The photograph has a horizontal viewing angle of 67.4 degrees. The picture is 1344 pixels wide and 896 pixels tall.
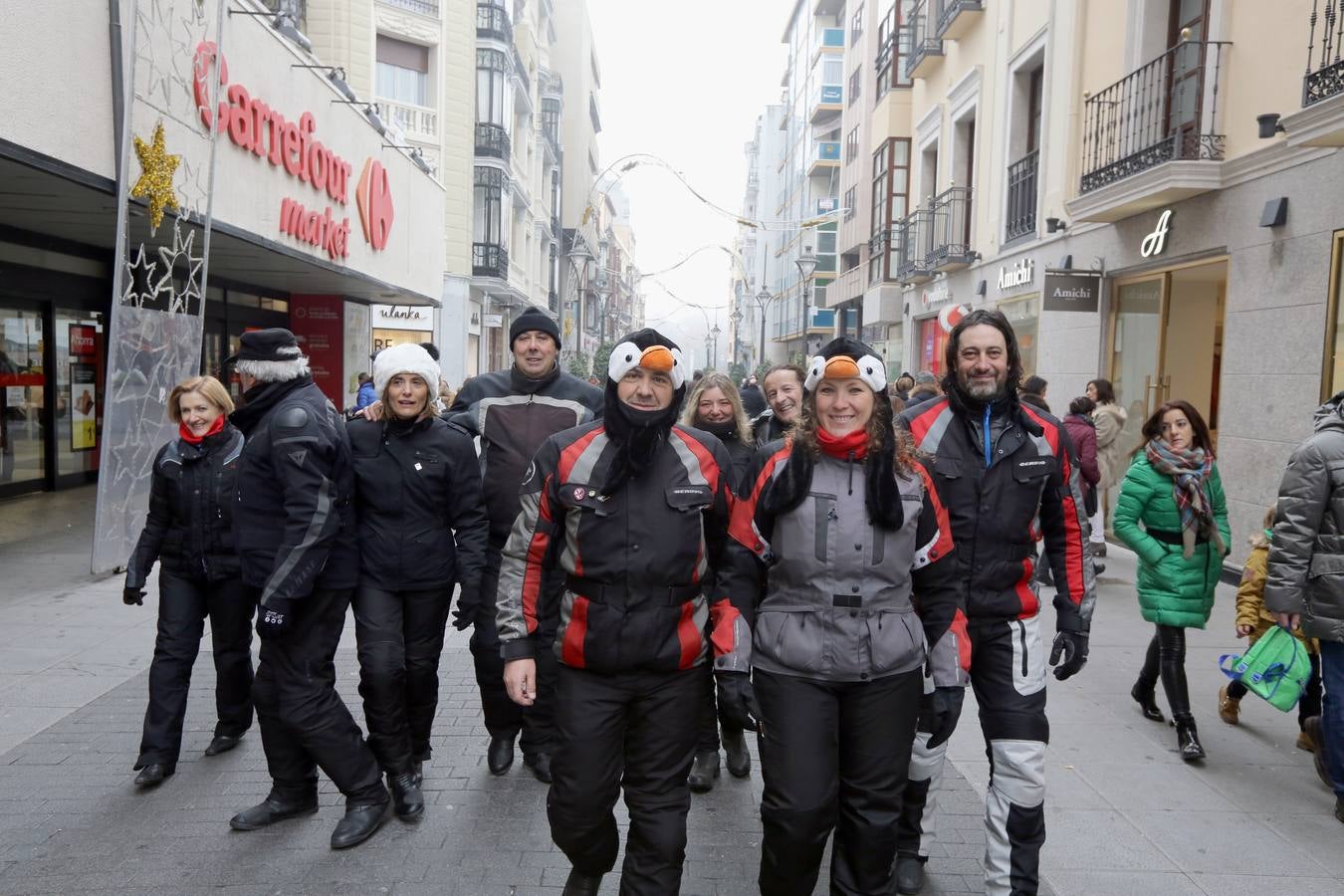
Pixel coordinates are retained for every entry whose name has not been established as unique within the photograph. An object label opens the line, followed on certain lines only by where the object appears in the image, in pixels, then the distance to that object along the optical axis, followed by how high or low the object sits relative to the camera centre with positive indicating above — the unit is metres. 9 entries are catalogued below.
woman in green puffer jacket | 5.23 -0.75
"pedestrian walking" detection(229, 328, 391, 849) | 3.84 -0.81
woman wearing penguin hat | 3.08 -0.76
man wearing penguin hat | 3.13 -0.76
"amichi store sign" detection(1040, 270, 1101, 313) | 12.53 +1.16
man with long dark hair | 3.43 -0.63
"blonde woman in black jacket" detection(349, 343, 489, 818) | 4.13 -0.73
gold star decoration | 8.96 +1.62
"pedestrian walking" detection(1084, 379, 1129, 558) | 10.16 -0.41
